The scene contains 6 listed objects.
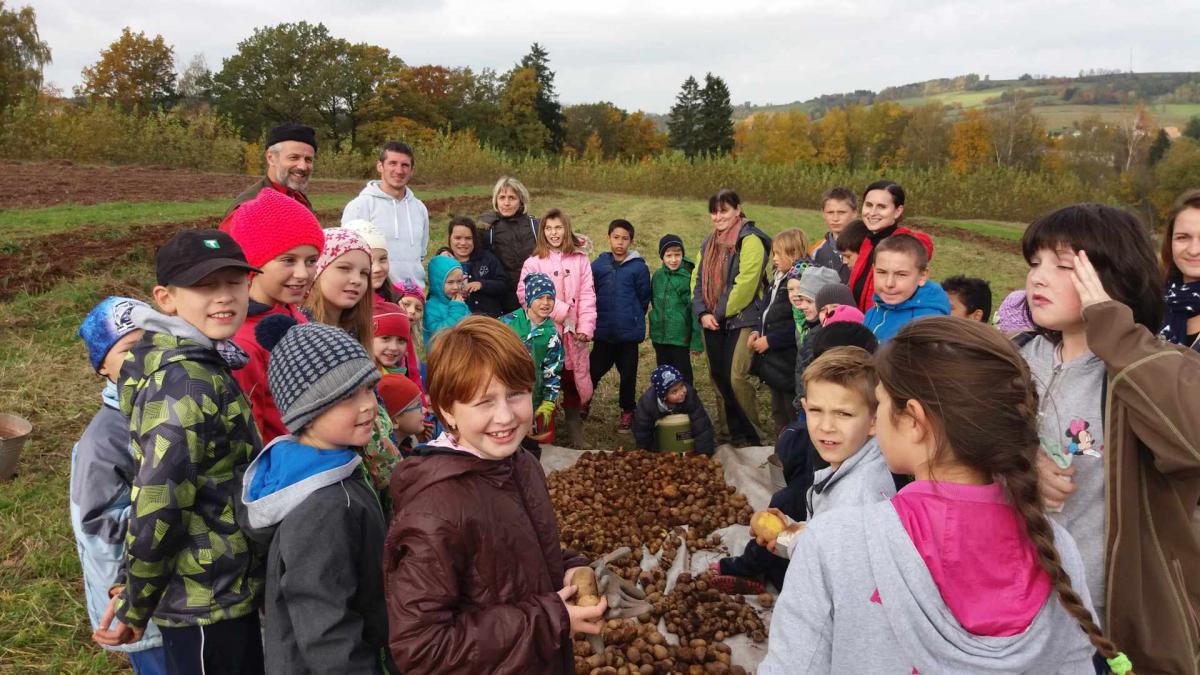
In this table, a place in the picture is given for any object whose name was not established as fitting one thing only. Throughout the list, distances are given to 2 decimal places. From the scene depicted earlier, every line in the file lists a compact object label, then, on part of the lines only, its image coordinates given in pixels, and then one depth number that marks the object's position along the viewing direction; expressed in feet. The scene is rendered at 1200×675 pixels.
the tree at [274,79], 160.45
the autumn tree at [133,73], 153.58
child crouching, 18.56
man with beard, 13.51
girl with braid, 4.55
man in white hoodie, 17.66
